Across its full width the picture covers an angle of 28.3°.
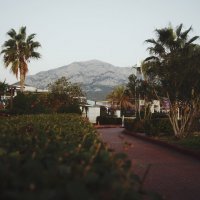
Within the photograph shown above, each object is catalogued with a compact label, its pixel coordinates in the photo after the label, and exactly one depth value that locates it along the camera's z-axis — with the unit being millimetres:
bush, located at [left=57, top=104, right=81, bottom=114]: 37312
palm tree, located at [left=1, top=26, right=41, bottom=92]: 44938
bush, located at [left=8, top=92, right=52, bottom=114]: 26791
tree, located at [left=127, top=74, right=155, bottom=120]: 27222
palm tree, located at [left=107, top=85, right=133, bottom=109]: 81000
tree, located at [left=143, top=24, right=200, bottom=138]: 21075
